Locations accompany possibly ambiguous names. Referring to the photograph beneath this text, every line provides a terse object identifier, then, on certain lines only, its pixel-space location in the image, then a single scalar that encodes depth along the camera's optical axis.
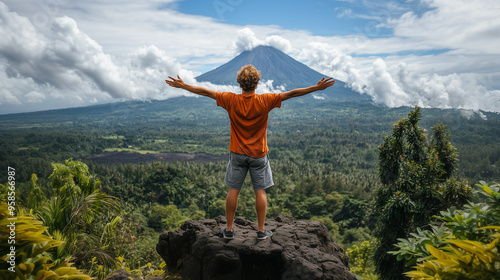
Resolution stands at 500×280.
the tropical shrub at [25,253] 1.33
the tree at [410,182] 9.92
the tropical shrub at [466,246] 1.29
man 3.47
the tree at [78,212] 4.06
